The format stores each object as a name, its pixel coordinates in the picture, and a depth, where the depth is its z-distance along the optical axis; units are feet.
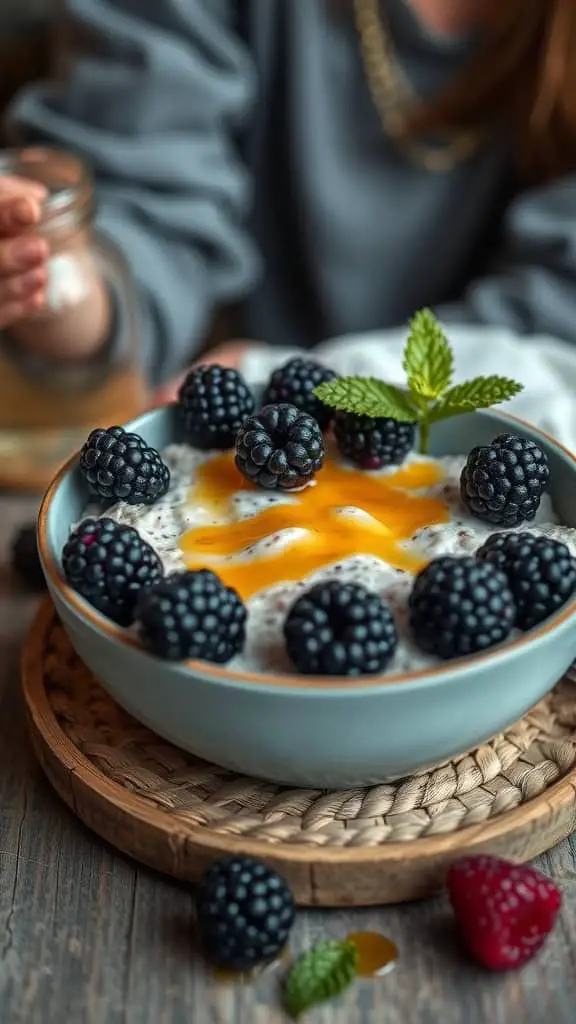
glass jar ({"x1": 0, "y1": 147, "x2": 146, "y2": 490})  2.13
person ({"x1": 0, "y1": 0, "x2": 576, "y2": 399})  2.44
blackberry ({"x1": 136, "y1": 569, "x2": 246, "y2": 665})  1.48
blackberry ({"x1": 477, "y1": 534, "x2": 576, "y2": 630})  1.54
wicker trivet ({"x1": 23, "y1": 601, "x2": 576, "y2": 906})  1.53
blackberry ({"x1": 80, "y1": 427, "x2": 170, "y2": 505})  1.67
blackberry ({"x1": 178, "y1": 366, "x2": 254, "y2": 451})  1.77
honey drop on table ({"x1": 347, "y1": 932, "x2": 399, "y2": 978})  1.49
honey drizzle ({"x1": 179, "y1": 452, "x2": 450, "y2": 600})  1.60
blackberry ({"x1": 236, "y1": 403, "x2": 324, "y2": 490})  1.67
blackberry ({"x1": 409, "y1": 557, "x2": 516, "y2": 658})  1.49
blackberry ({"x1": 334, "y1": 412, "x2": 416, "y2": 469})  1.73
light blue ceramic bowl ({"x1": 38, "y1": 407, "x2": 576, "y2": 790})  1.47
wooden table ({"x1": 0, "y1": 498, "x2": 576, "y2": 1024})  1.46
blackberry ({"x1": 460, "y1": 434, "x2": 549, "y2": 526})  1.65
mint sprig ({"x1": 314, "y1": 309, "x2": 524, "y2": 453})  1.74
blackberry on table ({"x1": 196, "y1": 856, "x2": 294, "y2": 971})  1.47
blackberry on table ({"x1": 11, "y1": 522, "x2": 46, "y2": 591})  1.93
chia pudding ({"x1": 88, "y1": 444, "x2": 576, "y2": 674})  1.54
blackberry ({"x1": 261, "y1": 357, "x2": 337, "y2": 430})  1.79
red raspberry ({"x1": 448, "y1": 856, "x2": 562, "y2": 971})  1.47
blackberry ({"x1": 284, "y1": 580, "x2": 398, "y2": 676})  1.48
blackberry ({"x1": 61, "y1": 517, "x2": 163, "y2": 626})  1.56
